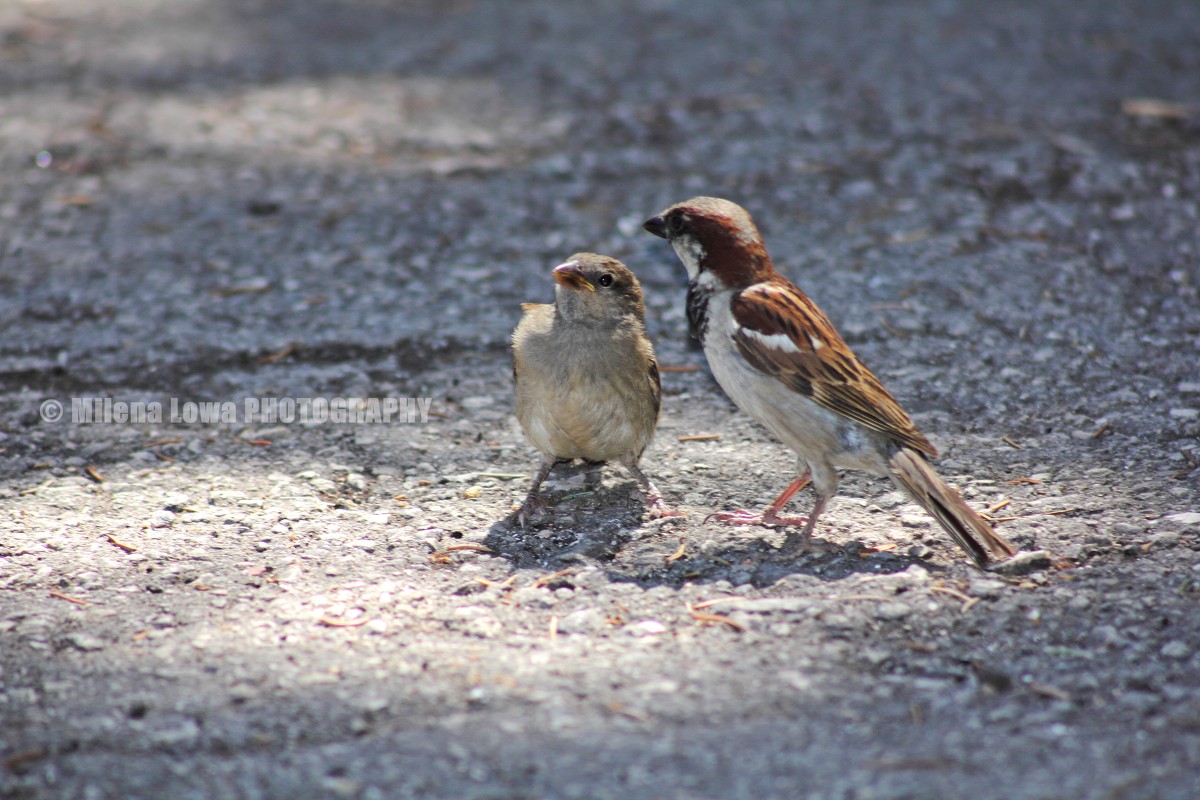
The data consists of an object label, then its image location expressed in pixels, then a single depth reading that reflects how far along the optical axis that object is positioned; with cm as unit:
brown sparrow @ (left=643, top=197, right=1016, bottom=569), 820
